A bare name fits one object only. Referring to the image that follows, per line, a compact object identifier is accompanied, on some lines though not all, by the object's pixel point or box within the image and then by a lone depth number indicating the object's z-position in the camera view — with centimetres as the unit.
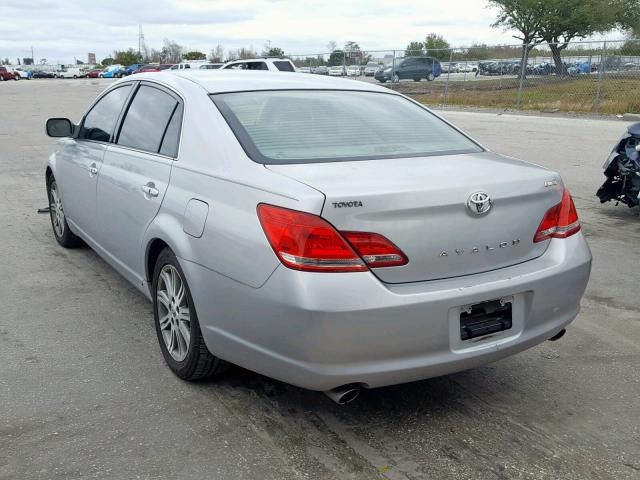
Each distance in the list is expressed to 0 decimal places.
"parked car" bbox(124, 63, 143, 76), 7032
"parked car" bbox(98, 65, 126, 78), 7706
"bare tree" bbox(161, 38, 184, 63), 11156
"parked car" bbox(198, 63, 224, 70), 3062
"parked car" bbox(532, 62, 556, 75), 2409
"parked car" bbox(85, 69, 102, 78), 8570
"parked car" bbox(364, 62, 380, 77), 3185
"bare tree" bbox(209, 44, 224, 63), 10294
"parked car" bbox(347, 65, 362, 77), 3231
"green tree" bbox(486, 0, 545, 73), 4362
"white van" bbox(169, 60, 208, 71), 3656
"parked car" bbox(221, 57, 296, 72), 2100
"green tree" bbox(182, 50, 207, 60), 10262
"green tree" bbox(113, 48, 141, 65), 11106
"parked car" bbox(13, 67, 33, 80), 7919
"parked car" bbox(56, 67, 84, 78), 8494
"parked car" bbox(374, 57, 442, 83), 2842
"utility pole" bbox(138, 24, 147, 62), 11726
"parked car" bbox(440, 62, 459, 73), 2759
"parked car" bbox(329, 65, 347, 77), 3300
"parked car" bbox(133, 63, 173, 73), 3933
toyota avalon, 275
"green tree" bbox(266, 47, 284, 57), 7456
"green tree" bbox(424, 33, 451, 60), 9219
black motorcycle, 707
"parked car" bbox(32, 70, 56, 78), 8399
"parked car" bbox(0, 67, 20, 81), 7081
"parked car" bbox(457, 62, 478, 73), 2750
